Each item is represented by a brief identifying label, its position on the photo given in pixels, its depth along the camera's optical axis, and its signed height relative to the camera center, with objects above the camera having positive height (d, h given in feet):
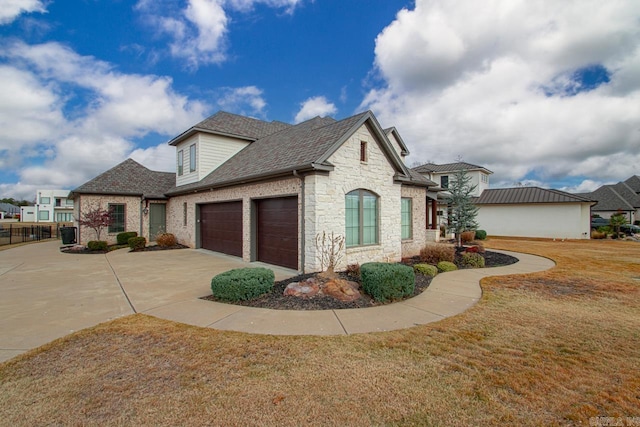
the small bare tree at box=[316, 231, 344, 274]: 26.84 -3.29
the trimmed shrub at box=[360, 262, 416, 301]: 20.34 -4.94
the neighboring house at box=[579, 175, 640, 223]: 108.58 +5.37
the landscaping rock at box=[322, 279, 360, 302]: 20.48 -5.66
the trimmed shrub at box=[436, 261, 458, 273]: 31.89 -6.01
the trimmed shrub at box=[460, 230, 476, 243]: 59.82 -4.93
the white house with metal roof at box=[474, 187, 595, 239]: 73.36 +0.09
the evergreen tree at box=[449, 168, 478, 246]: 50.57 +0.84
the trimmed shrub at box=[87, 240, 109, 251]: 47.98 -5.14
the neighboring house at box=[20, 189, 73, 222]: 202.69 +5.82
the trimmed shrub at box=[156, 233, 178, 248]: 51.62 -4.64
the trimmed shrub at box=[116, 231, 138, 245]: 54.34 -4.26
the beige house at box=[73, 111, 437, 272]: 27.94 +2.75
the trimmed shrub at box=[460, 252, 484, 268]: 34.63 -5.82
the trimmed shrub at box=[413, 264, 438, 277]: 29.03 -5.83
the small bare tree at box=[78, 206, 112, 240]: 50.42 -0.90
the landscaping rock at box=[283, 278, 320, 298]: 20.88 -5.63
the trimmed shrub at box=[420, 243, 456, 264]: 34.96 -5.07
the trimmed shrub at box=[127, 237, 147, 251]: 48.06 -4.79
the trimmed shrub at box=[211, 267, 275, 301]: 20.10 -5.07
